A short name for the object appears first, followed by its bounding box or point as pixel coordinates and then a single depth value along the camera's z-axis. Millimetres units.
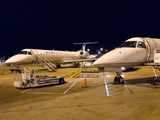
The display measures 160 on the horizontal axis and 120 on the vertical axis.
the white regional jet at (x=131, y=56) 9625
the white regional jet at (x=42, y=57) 19500
